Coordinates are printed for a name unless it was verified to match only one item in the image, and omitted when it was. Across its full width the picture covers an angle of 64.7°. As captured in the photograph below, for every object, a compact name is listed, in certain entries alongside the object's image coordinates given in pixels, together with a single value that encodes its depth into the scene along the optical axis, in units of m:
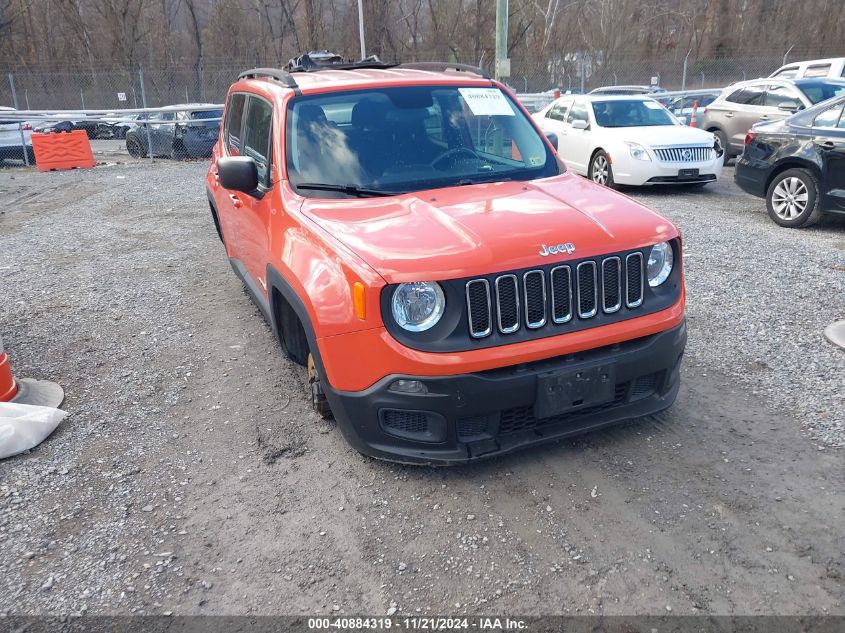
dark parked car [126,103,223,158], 17.59
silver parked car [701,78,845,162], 11.76
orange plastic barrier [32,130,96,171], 15.77
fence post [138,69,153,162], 17.40
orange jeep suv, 3.02
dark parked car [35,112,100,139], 22.64
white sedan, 10.40
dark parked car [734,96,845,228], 7.67
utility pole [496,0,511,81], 14.15
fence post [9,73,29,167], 30.11
